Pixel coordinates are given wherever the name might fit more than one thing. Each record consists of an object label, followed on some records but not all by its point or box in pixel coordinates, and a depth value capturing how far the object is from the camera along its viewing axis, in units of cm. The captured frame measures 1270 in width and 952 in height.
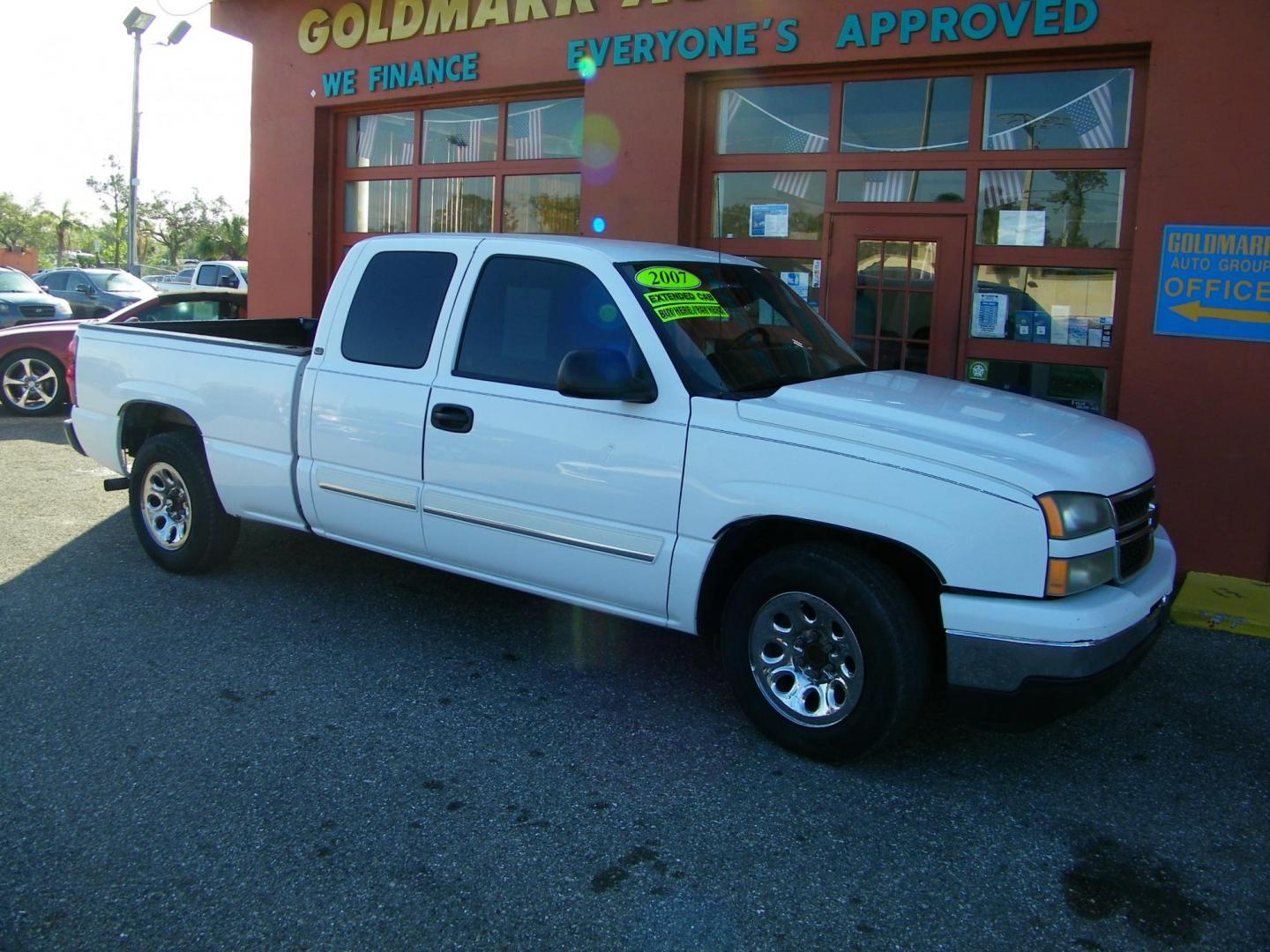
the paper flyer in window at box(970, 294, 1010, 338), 766
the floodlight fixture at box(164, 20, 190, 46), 2506
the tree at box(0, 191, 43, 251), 6675
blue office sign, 656
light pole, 2525
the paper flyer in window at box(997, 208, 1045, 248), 749
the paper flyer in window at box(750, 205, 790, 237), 846
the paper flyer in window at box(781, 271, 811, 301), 839
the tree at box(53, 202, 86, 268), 6095
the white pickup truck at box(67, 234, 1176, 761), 374
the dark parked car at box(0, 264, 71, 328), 1797
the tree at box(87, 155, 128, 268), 5778
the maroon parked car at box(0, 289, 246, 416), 1213
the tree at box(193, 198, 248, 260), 5234
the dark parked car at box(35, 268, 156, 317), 2156
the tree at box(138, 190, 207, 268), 6550
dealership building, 666
